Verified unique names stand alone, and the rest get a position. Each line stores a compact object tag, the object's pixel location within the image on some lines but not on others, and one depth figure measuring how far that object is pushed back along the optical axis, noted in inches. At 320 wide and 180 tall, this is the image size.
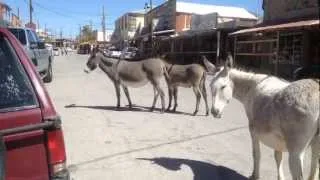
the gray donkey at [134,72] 321.6
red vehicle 74.1
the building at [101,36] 3001.2
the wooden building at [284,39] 523.2
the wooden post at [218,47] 732.2
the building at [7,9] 1238.6
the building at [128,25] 1989.7
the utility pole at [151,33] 1244.6
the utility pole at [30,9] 1533.2
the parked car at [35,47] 366.5
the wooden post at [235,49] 713.8
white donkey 113.0
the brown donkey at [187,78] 309.4
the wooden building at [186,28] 819.1
